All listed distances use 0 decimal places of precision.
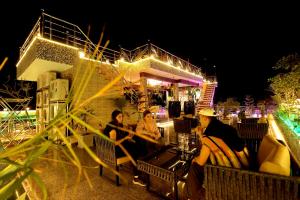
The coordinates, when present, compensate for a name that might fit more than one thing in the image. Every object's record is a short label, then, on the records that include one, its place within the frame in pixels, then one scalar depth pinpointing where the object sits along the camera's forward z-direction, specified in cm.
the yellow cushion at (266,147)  233
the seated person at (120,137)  349
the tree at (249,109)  1247
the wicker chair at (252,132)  490
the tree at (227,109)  1207
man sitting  207
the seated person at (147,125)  465
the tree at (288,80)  830
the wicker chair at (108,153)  335
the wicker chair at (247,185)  161
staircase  1530
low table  257
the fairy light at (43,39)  581
